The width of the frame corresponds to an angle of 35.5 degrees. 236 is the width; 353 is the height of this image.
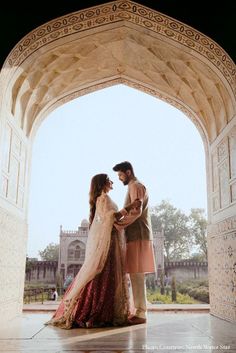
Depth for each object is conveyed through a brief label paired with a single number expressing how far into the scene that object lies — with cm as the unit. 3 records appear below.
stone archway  429
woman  329
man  362
